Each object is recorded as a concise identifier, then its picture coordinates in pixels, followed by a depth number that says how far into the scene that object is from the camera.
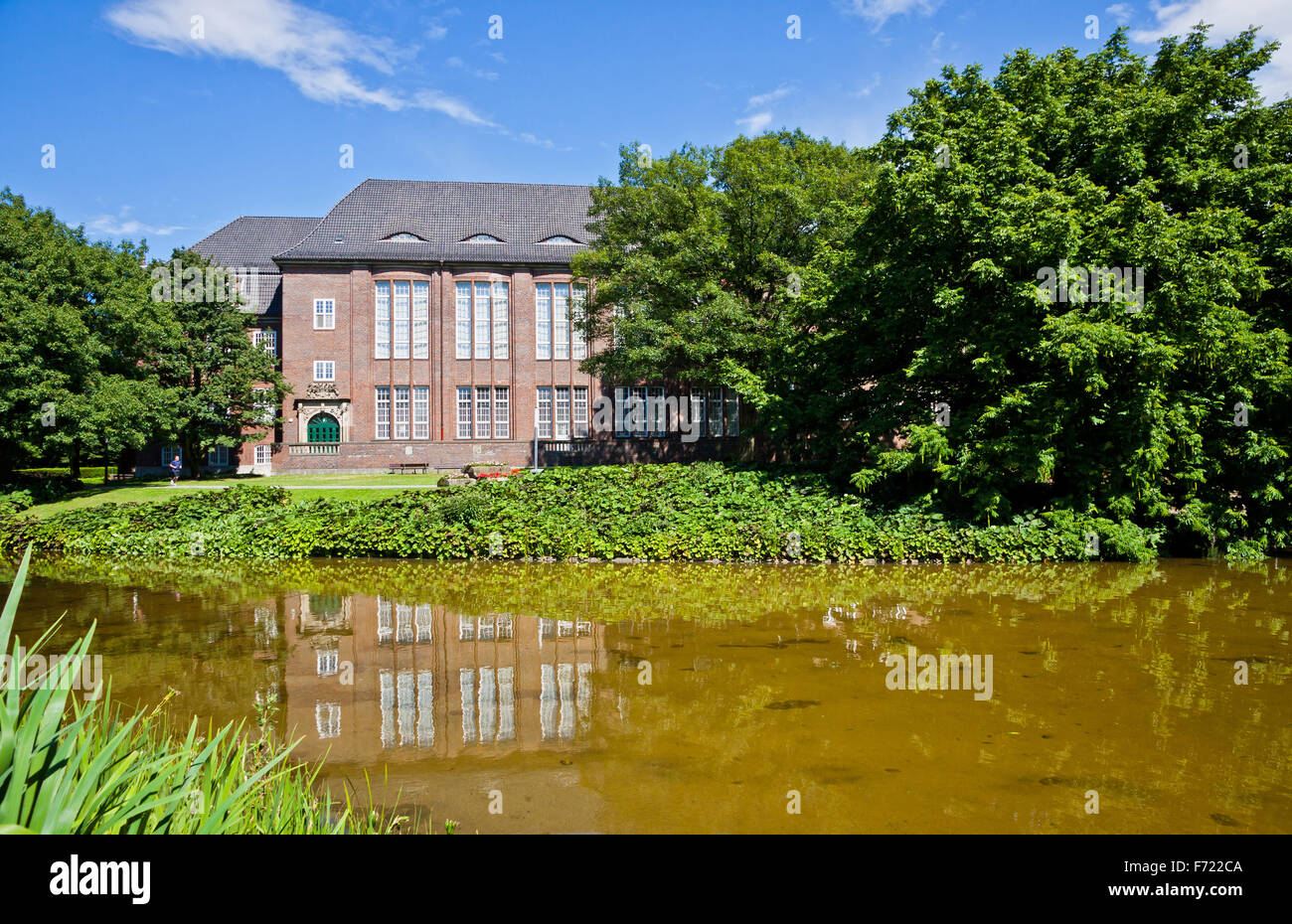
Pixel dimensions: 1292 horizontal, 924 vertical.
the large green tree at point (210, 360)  32.47
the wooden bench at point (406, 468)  37.81
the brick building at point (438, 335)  42.84
